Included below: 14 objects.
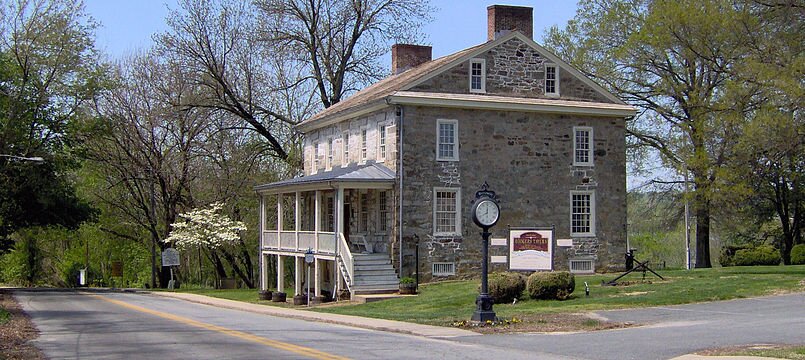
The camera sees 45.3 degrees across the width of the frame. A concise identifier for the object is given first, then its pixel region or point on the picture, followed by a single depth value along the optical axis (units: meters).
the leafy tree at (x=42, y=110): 44.50
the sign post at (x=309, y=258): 33.78
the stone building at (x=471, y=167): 35.12
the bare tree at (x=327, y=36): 51.22
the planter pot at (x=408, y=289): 32.66
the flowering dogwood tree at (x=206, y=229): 52.06
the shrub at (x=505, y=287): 26.94
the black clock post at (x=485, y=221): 20.58
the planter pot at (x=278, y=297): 38.56
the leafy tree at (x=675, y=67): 36.44
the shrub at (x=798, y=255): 41.75
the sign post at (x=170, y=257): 51.62
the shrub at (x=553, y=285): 26.48
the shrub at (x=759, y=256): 43.22
